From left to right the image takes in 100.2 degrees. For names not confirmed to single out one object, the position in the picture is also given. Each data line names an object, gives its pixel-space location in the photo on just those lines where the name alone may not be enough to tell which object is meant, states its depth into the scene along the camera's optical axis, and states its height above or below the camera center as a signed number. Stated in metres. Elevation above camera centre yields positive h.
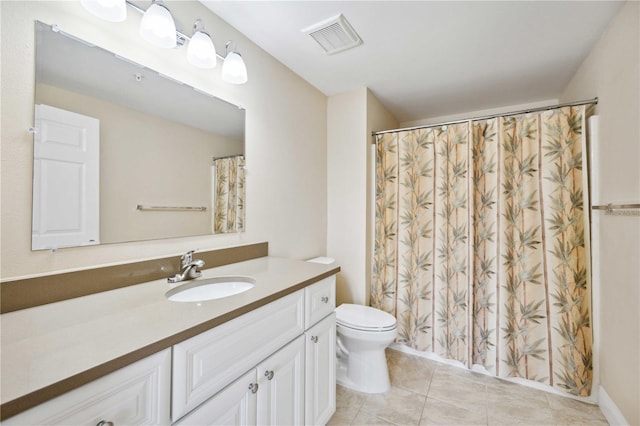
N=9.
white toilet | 1.73 -0.90
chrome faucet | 1.14 -0.23
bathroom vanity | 0.52 -0.35
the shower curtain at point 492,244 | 1.74 -0.20
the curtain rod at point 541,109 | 1.69 +0.73
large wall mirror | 0.89 +0.26
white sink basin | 1.13 -0.32
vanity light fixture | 0.96 +0.76
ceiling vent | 1.52 +1.10
